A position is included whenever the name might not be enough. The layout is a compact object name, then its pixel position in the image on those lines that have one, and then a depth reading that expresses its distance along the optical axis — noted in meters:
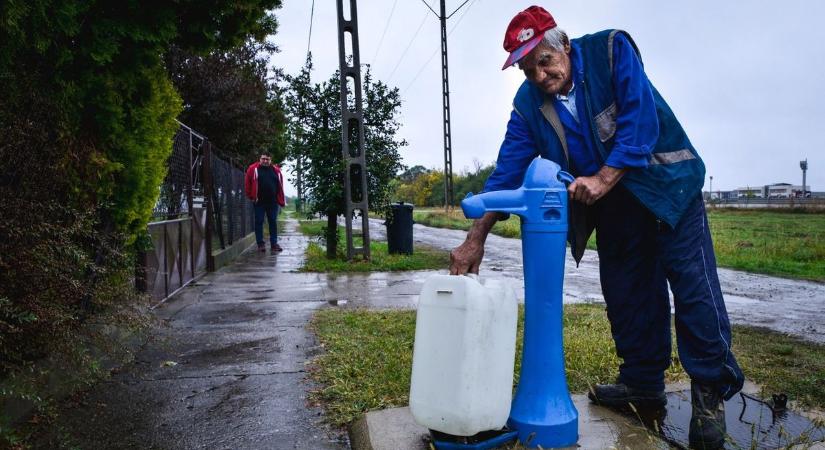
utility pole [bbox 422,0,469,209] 25.41
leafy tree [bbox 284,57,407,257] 9.65
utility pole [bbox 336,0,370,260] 9.10
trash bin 10.75
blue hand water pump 2.26
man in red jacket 11.52
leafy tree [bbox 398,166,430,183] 81.81
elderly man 2.36
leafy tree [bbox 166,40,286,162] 12.73
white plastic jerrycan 2.06
